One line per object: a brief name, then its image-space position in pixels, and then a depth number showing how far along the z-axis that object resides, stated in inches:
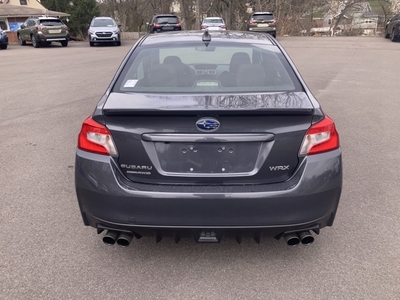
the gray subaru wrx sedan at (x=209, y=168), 102.2
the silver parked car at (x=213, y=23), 1071.0
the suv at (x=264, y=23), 1089.9
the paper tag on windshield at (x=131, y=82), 126.6
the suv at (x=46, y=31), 968.3
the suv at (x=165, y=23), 1028.5
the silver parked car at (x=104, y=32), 955.3
